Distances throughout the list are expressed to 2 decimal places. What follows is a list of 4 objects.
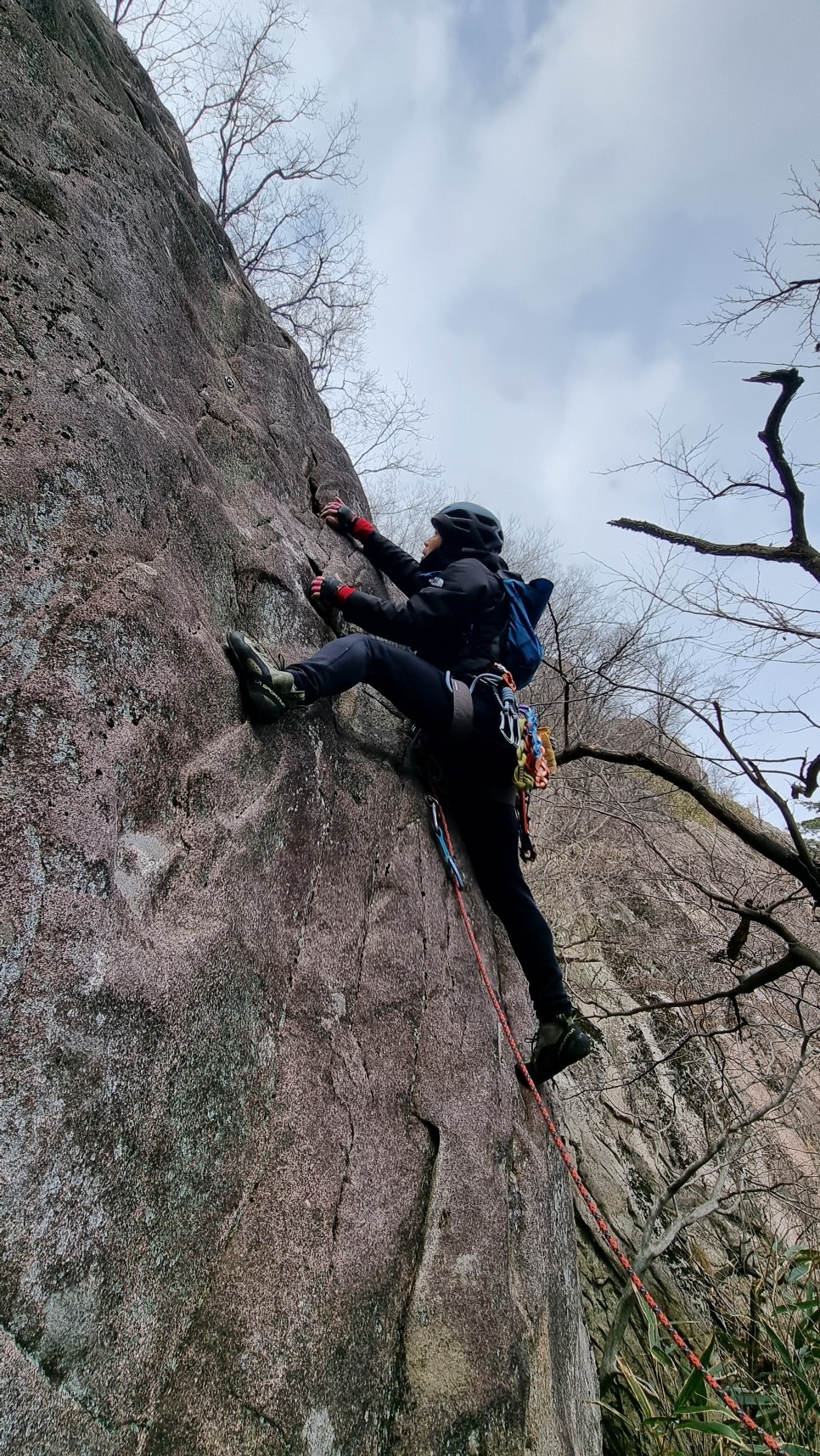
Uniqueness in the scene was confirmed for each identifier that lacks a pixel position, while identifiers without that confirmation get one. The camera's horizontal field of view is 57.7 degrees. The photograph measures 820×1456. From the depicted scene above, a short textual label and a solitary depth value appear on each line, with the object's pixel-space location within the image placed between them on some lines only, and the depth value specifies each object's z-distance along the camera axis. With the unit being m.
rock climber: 3.68
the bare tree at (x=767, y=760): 4.82
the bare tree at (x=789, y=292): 5.63
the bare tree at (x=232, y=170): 12.15
